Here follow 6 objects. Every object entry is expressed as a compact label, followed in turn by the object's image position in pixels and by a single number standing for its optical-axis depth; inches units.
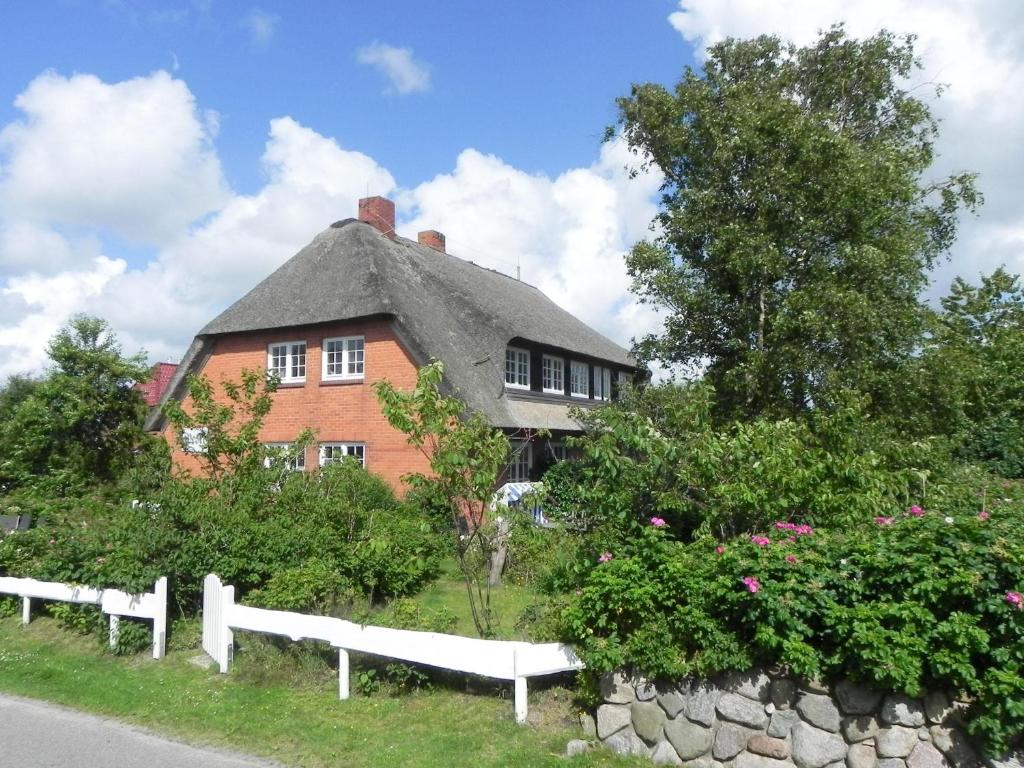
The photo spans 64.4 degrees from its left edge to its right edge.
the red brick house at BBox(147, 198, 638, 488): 724.0
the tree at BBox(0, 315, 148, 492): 715.4
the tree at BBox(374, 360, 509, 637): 294.4
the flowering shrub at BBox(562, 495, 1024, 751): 188.5
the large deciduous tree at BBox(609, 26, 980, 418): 546.6
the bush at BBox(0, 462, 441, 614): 357.1
